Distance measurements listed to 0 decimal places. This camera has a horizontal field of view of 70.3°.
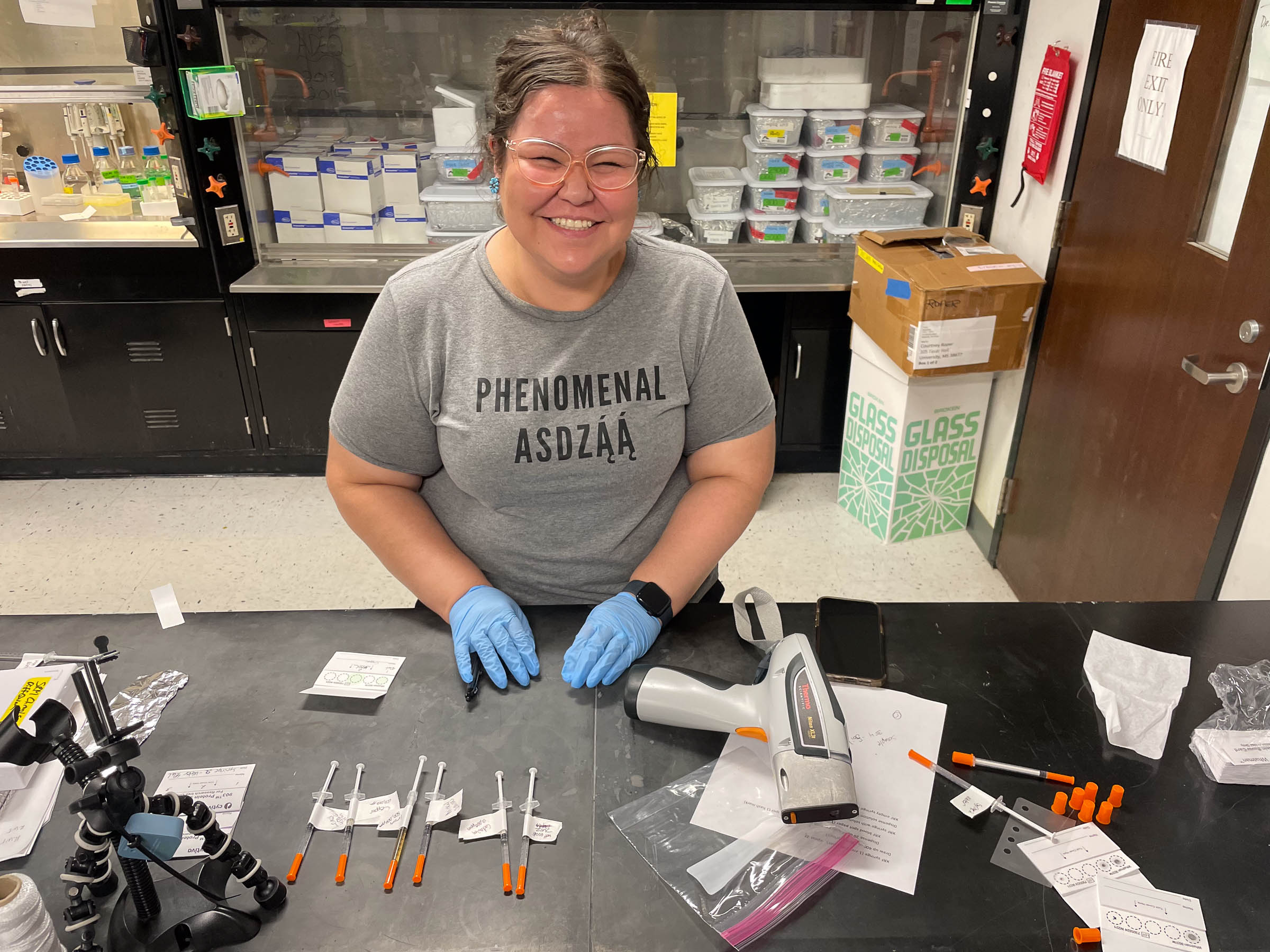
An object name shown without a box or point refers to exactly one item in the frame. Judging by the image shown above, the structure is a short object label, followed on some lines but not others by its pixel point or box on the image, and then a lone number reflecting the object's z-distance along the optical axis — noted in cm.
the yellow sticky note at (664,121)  299
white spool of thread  74
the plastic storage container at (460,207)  305
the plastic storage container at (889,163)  308
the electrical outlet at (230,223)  294
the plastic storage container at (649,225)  308
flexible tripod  80
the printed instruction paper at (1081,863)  89
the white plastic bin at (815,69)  296
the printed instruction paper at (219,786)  98
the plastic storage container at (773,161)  308
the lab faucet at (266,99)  298
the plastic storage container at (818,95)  297
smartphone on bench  117
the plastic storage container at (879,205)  306
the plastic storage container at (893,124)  303
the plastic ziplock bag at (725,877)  87
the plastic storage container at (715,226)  317
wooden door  174
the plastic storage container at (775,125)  303
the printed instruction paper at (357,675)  114
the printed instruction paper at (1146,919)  85
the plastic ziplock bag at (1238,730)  102
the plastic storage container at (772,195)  313
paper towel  107
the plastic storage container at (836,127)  302
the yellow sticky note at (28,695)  90
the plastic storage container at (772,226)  316
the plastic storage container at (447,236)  312
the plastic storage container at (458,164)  307
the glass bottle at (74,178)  316
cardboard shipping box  245
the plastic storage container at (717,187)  313
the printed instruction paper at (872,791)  94
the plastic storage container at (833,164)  306
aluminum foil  109
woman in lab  118
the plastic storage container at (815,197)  312
